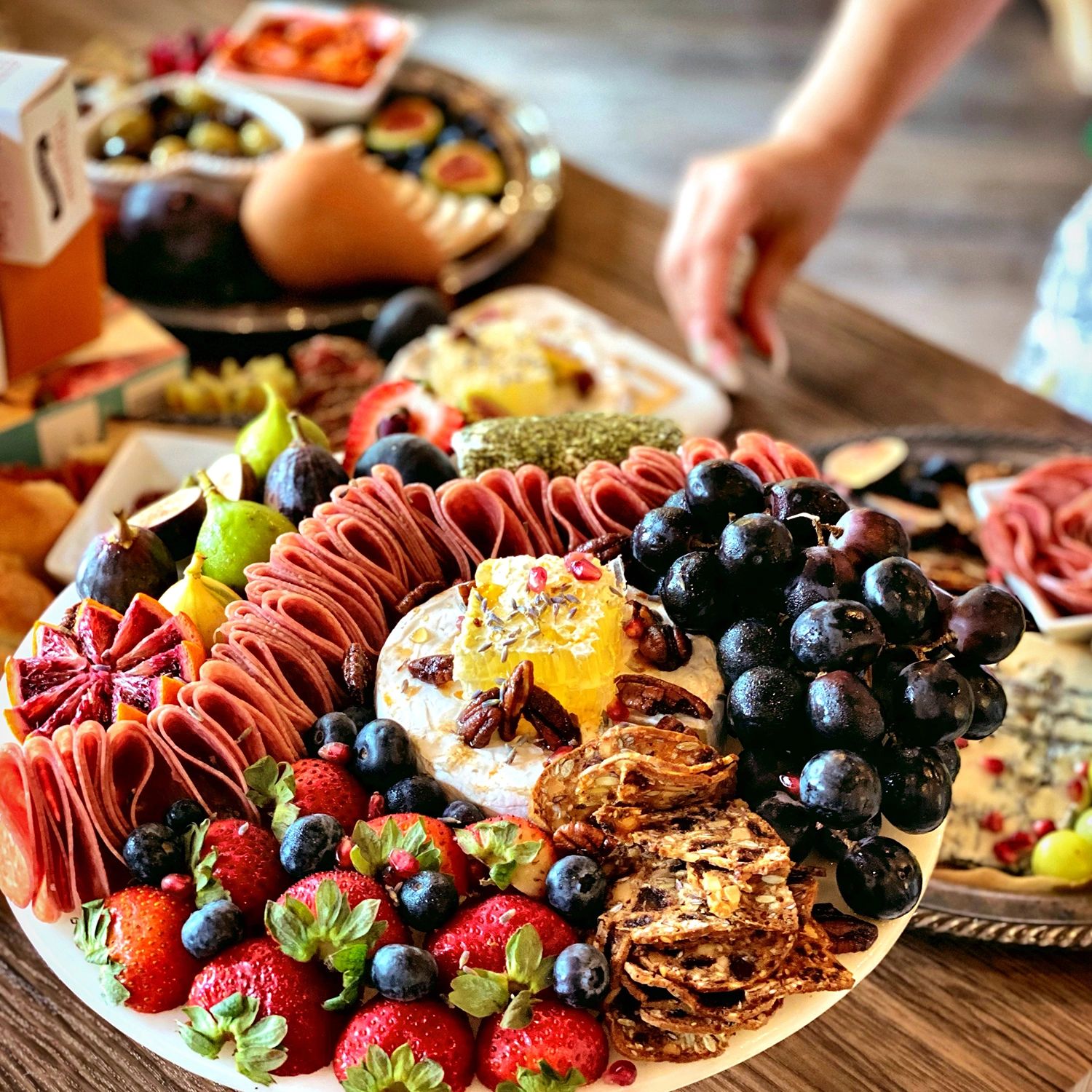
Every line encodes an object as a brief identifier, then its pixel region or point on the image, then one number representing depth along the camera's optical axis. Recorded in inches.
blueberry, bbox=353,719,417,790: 37.8
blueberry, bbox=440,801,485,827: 36.9
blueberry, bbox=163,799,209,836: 36.9
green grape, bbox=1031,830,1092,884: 49.0
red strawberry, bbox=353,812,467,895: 34.8
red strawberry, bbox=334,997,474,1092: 32.0
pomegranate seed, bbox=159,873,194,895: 35.1
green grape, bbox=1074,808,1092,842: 50.4
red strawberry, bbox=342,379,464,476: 52.3
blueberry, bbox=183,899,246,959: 33.7
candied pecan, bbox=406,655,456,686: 39.6
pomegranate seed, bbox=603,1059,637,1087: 32.5
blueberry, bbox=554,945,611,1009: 32.6
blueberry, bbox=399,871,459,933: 33.9
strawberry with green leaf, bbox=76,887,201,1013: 33.6
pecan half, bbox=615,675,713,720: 38.3
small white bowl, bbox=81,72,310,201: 80.6
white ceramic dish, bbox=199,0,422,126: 93.0
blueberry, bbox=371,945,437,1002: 32.5
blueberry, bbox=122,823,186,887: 35.7
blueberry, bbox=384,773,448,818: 37.3
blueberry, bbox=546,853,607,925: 34.4
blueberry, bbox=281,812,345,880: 35.1
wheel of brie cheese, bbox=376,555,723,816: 38.2
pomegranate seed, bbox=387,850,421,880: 34.5
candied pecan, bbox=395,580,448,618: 42.7
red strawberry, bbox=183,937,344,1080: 31.9
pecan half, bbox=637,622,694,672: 39.7
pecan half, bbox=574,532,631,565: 42.1
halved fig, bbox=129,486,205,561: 46.6
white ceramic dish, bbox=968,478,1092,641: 55.8
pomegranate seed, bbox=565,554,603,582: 38.6
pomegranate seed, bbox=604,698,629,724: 38.8
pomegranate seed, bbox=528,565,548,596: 38.5
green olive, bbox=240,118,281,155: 86.4
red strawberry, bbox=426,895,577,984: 33.7
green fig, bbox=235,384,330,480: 48.8
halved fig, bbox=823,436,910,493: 64.0
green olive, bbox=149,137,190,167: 84.0
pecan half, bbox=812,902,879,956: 34.9
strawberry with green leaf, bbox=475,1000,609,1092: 31.4
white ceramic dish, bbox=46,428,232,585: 57.4
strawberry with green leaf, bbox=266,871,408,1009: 33.0
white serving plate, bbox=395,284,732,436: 73.0
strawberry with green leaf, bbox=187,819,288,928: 34.9
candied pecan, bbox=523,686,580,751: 37.8
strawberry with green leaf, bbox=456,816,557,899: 34.9
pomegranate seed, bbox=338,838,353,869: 35.0
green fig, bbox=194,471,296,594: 43.6
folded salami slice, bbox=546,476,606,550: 43.6
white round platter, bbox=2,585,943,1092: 32.7
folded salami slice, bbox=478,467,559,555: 44.0
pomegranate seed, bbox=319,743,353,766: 38.3
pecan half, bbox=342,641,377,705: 40.6
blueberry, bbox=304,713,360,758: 39.0
